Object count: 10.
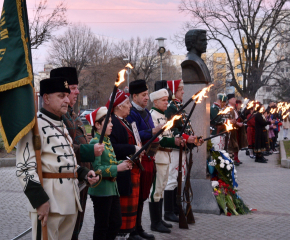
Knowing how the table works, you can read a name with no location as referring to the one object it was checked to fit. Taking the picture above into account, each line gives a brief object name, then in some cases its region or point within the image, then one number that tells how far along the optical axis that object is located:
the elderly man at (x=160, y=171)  6.11
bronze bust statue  7.75
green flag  3.24
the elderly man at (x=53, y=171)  3.21
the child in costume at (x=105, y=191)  4.33
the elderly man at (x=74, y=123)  4.33
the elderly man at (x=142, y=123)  5.54
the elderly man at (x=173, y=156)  6.71
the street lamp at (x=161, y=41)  23.22
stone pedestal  7.76
